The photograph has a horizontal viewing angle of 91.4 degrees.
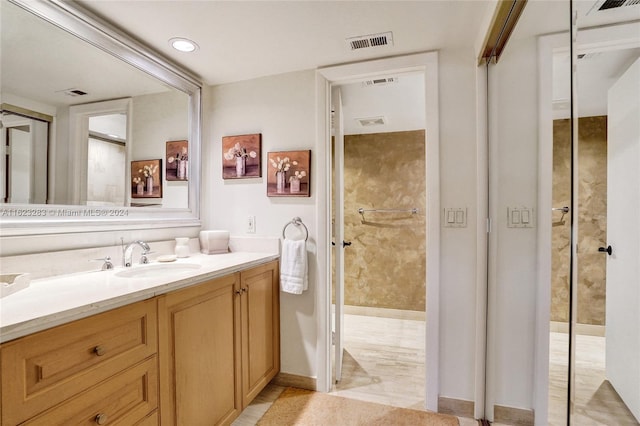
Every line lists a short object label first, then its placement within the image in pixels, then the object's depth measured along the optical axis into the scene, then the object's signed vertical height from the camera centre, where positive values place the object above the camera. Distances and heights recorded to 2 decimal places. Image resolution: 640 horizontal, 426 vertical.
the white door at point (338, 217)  2.12 -0.03
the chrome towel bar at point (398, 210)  3.36 +0.02
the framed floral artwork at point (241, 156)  2.15 +0.39
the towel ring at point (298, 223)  2.06 -0.07
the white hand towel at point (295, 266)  1.98 -0.35
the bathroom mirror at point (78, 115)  1.25 +0.47
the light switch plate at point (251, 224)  2.17 -0.09
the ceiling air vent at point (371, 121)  3.08 +0.92
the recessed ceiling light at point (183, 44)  1.70 +0.93
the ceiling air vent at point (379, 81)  2.00 +0.90
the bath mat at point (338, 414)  1.73 -1.17
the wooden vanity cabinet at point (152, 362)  0.79 -0.51
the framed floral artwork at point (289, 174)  2.04 +0.25
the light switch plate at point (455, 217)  1.79 -0.03
